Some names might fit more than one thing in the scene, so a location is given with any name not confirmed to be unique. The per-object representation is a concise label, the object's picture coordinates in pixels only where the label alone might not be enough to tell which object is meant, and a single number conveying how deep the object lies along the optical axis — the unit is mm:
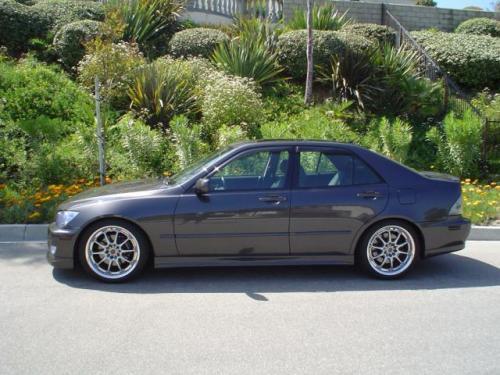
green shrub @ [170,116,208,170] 10305
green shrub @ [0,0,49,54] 15500
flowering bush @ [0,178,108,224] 8367
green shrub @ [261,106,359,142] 11086
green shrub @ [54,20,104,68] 14508
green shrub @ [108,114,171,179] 10234
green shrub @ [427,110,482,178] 11008
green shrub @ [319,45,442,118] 13562
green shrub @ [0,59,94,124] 12445
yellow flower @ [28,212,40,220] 8336
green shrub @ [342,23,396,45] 16969
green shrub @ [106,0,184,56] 15445
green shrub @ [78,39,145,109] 11758
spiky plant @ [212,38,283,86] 13680
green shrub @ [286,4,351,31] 16375
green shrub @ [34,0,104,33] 16000
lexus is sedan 6145
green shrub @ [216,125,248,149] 10758
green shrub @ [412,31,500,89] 16203
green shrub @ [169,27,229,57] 15062
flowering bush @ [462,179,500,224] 8844
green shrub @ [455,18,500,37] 19484
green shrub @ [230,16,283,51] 14719
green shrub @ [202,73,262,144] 11742
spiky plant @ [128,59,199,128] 12156
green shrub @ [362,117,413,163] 11008
